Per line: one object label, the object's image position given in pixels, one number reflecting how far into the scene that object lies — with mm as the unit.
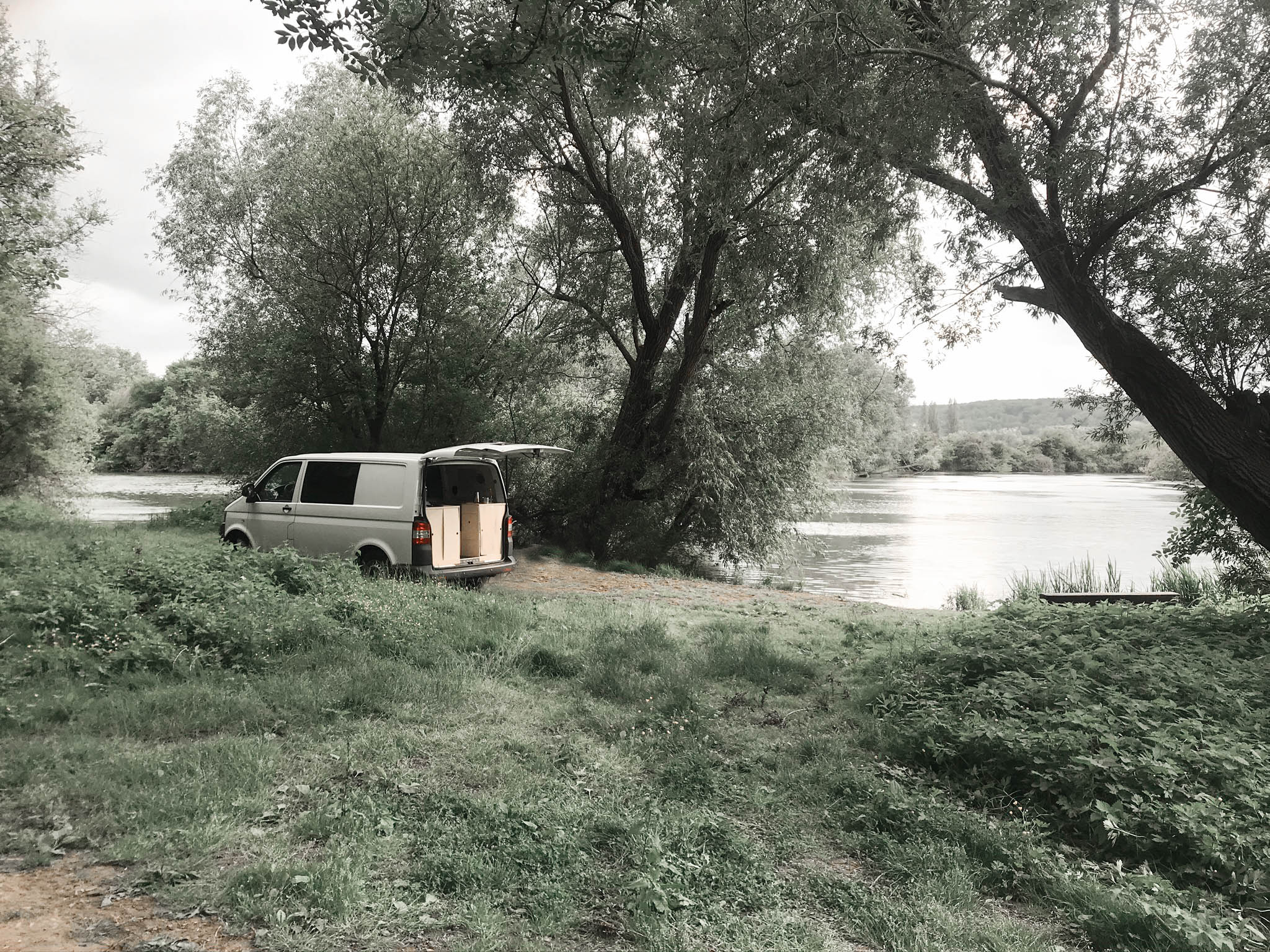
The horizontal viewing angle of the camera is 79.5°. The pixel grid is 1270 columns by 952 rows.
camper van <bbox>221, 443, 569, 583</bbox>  9219
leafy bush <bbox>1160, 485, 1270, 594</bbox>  11172
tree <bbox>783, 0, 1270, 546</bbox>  7617
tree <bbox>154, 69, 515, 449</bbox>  16609
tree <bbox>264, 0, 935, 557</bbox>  6117
